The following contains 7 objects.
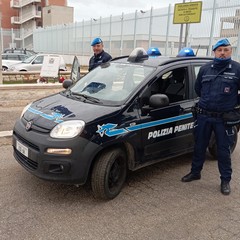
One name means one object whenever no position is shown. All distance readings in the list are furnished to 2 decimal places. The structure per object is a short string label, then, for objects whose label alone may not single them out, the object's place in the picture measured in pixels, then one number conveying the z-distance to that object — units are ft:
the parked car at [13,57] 58.65
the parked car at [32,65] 52.20
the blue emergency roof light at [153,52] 17.33
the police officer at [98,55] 20.02
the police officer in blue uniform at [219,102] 12.04
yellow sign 35.01
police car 10.71
